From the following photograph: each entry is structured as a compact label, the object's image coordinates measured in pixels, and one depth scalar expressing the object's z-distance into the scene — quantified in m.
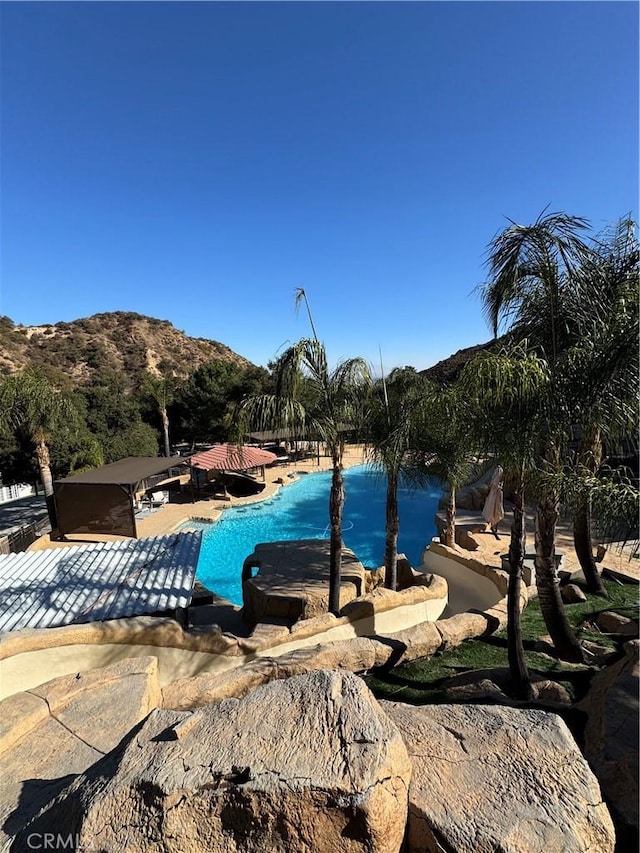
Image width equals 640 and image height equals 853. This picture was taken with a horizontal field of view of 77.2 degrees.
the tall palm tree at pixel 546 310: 5.14
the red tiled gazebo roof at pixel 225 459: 22.45
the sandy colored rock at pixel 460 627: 7.26
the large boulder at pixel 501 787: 2.25
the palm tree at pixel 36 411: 15.81
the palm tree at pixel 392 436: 7.91
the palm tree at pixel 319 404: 7.16
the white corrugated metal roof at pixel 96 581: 6.67
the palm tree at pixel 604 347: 4.55
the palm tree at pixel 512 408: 4.80
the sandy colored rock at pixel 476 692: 5.09
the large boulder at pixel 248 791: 2.10
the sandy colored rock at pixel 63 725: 3.50
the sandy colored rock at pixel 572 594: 8.99
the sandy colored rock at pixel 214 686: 4.56
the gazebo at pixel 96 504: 14.86
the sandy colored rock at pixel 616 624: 7.42
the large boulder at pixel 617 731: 3.09
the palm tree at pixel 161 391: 30.47
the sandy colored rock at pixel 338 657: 5.29
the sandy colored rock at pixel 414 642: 6.57
